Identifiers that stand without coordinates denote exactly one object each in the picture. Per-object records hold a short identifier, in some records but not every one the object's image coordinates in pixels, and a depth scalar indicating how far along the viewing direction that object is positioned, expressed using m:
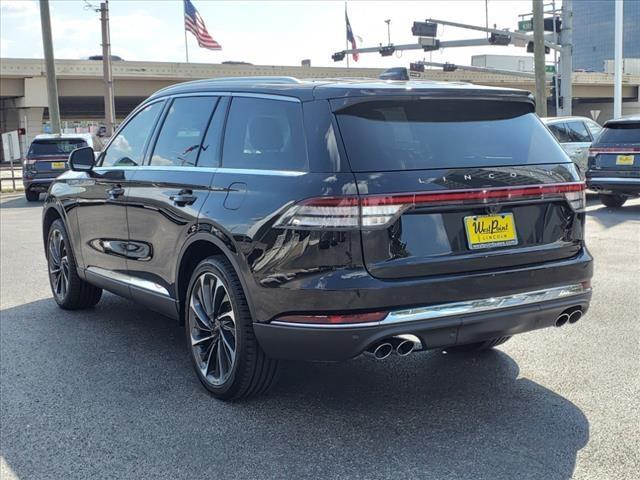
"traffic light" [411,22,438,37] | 33.19
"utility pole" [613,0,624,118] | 28.50
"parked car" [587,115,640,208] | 13.59
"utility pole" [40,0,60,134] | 26.50
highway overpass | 50.28
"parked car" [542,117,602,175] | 16.70
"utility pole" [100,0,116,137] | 31.86
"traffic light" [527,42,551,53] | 29.06
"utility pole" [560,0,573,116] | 27.06
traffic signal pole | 23.83
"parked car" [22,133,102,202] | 21.52
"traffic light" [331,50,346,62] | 41.53
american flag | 39.47
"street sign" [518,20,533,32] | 30.87
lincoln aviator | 3.71
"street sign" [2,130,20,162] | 26.67
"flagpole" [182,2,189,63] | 56.92
